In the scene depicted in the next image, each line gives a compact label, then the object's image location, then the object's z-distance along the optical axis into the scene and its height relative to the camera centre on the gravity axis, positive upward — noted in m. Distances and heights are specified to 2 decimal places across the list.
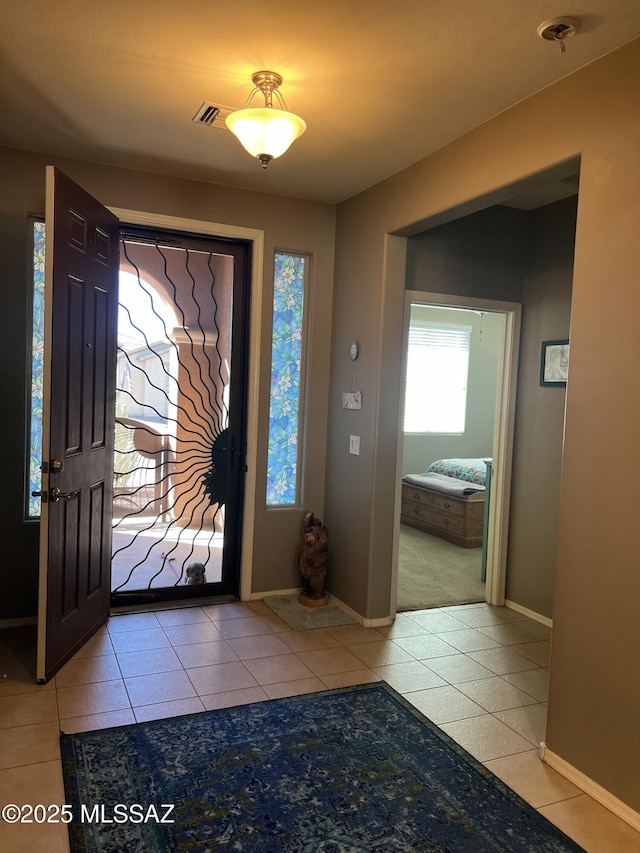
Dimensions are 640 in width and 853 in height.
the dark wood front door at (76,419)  2.92 -0.19
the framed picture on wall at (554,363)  3.99 +0.25
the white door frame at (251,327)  3.90 +0.40
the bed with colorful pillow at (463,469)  6.39 -0.73
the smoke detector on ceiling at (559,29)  2.12 +1.25
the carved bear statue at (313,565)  4.14 -1.11
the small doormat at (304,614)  3.85 -1.38
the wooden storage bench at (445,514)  5.96 -1.13
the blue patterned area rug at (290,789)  2.05 -1.41
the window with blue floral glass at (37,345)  3.63 +0.20
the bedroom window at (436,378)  7.40 +0.23
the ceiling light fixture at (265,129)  2.38 +0.98
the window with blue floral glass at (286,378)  4.28 +0.08
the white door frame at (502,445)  4.31 -0.30
